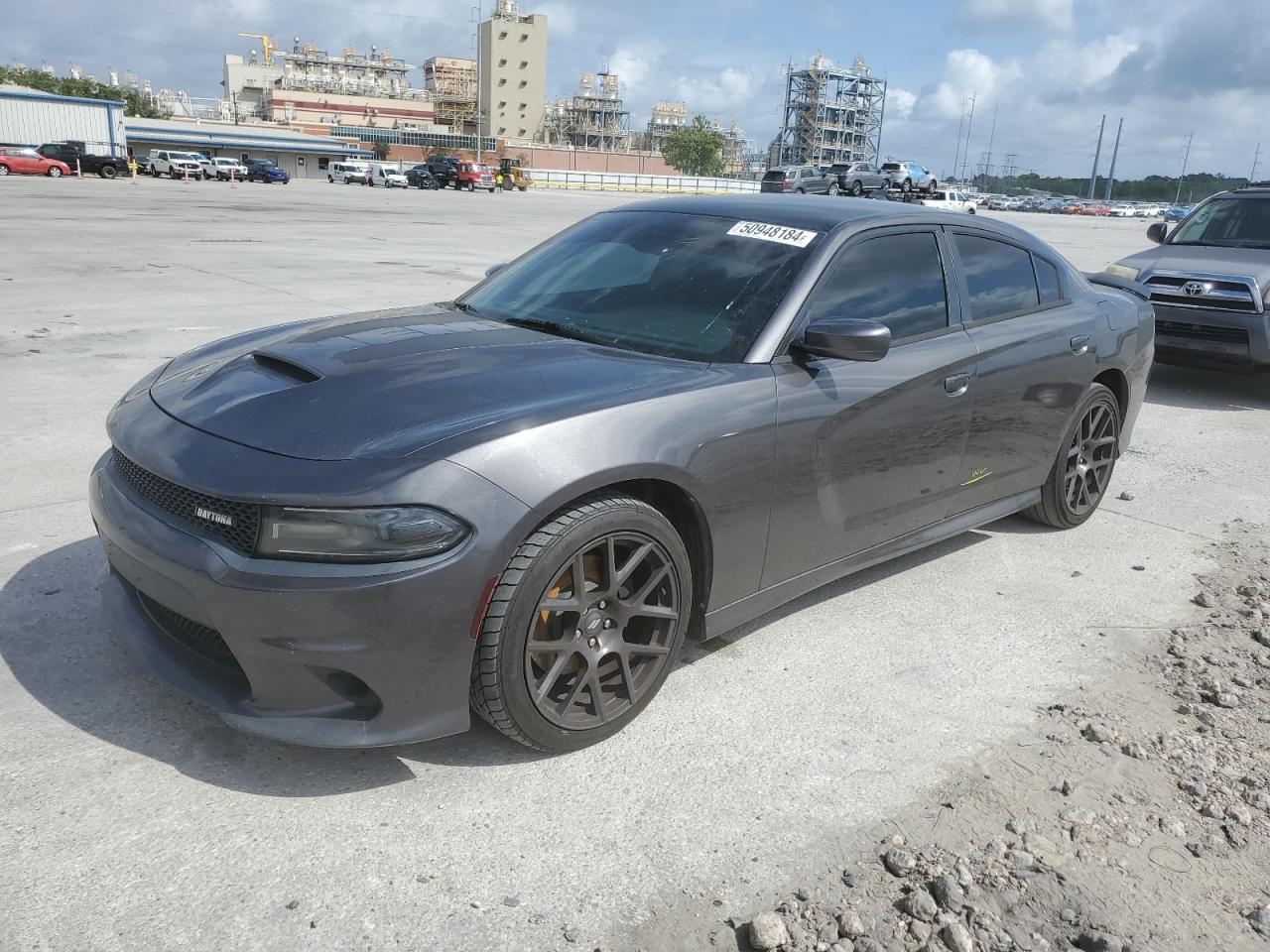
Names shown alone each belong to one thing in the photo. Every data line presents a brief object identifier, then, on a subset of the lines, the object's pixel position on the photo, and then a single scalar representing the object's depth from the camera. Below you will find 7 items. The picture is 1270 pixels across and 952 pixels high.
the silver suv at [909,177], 53.59
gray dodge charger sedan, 2.49
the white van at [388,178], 62.69
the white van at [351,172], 66.38
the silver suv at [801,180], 50.66
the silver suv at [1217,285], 8.28
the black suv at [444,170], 63.25
